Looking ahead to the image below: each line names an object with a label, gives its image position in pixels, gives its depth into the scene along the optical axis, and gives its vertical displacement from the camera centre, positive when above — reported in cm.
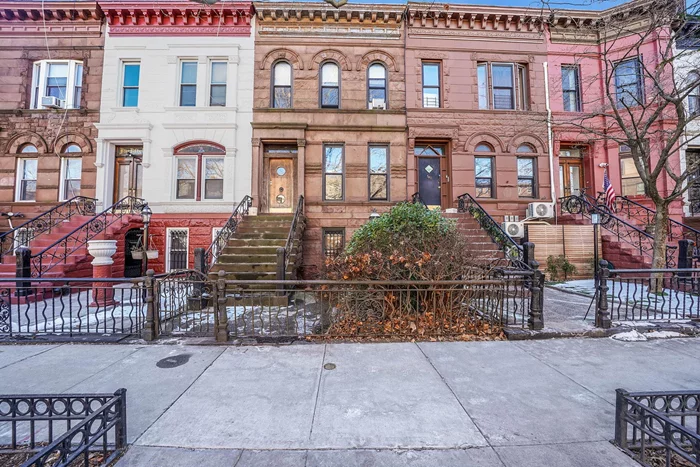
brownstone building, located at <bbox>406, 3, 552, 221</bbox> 1241 +633
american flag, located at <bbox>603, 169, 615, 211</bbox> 1110 +220
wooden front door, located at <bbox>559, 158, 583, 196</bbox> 1331 +355
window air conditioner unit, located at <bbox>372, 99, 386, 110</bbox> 1246 +636
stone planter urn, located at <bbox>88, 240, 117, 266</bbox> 695 +6
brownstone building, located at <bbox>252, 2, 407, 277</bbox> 1197 +581
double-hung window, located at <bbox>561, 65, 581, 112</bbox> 1303 +740
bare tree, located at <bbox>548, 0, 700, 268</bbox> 1149 +749
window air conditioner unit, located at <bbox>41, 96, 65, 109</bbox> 1152 +602
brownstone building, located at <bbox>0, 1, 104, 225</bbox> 1170 +620
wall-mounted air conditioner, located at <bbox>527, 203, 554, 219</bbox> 1155 +165
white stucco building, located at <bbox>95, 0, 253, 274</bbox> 1169 +557
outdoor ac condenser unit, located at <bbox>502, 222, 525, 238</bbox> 1109 +88
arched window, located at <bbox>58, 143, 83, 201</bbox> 1188 +339
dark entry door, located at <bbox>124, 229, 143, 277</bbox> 1122 +5
